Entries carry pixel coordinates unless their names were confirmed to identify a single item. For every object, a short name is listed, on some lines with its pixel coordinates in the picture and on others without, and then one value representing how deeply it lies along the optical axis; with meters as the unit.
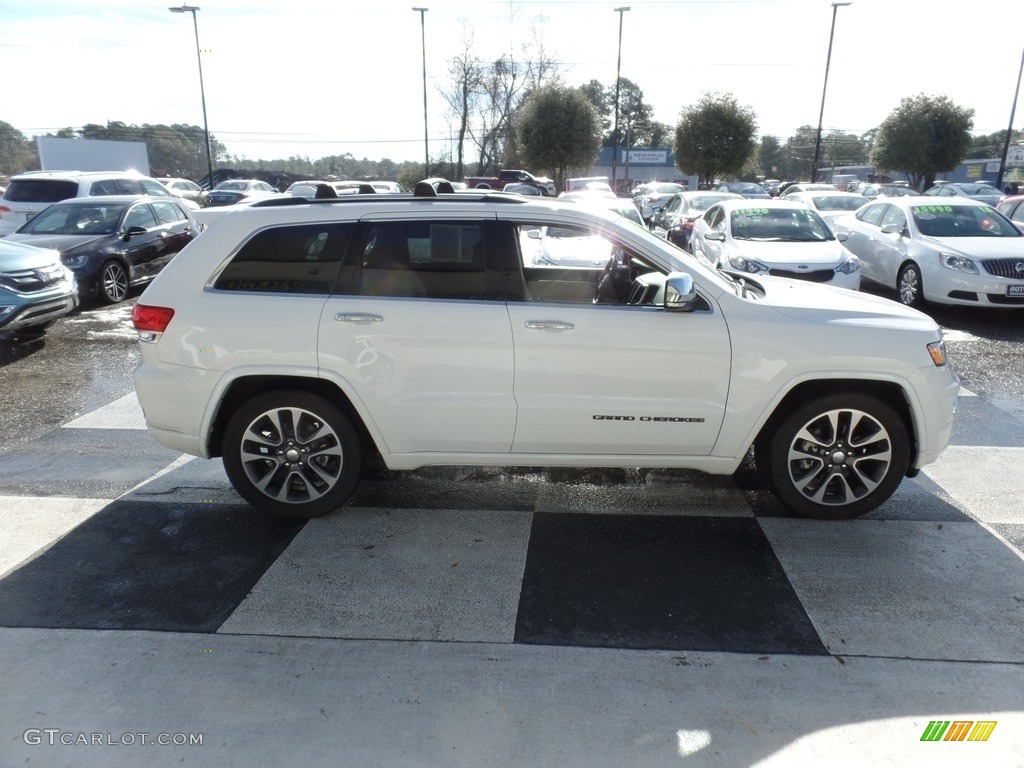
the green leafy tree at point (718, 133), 34.29
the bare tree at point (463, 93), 42.16
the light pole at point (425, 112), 35.49
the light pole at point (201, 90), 34.22
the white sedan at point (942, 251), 9.61
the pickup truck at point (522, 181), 29.06
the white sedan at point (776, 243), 9.97
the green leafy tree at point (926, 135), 33.31
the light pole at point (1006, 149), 33.24
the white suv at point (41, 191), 14.01
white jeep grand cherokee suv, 4.12
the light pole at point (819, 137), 34.72
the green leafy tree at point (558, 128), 35.16
